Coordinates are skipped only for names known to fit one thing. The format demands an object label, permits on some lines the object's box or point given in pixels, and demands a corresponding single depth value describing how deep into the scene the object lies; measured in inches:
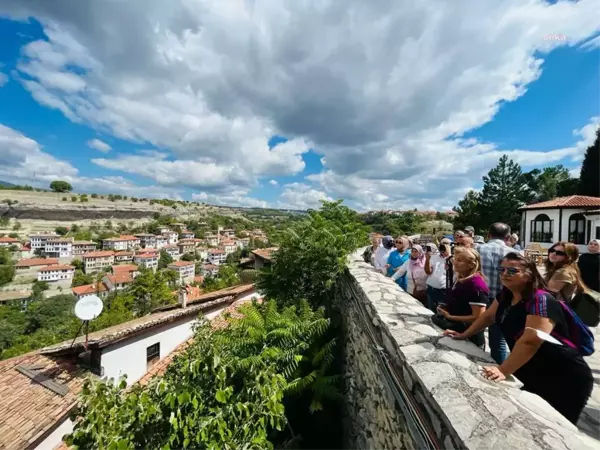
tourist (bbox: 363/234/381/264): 263.5
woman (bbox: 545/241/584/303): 109.7
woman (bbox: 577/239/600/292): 143.3
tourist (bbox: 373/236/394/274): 224.7
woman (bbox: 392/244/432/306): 175.8
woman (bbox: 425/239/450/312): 150.1
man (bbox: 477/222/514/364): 132.4
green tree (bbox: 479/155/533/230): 1113.4
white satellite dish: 289.7
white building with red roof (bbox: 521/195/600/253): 693.3
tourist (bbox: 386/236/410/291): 200.5
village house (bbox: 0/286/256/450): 241.9
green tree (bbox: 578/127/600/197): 1021.2
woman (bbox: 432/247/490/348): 94.0
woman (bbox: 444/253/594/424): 63.4
